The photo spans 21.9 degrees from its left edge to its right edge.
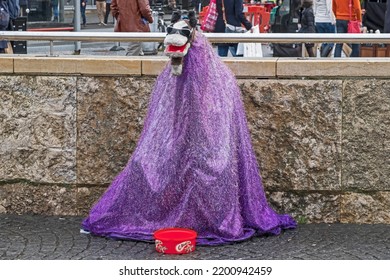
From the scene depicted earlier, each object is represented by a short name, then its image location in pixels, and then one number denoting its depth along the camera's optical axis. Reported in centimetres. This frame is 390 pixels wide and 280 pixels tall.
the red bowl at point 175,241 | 636
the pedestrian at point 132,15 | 1176
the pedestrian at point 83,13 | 2531
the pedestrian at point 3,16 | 1134
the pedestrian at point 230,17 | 1277
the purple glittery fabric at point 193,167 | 661
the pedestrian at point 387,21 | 1215
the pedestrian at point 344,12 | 1390
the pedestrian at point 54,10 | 1706
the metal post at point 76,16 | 1694
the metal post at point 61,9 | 1728
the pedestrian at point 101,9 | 2506
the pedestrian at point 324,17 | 1377
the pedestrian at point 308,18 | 1430
